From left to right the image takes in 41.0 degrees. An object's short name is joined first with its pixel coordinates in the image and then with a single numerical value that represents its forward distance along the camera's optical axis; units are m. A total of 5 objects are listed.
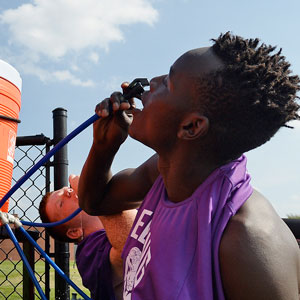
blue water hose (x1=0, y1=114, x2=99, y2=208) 1.25
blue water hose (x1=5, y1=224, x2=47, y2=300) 1.61
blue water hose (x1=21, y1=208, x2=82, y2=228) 1.81
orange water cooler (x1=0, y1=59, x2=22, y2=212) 1.91
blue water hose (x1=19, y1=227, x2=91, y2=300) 1.58
